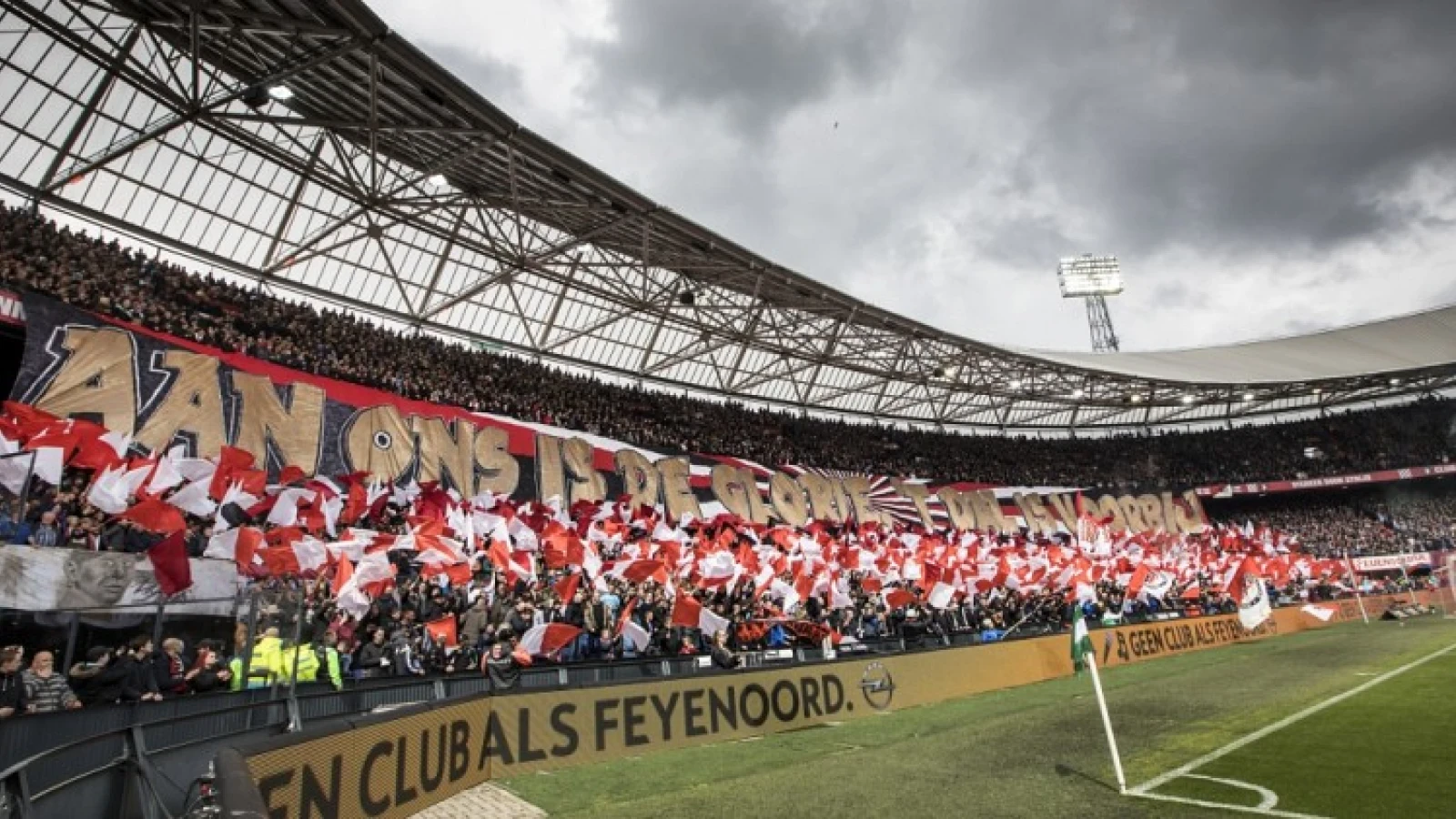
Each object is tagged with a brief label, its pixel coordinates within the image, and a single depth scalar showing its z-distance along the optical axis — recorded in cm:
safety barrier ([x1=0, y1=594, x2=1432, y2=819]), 525
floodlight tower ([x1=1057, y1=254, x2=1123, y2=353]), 9069
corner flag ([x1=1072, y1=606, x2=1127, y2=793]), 948
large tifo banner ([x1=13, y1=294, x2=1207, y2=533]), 1848
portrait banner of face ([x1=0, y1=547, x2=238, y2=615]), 980
